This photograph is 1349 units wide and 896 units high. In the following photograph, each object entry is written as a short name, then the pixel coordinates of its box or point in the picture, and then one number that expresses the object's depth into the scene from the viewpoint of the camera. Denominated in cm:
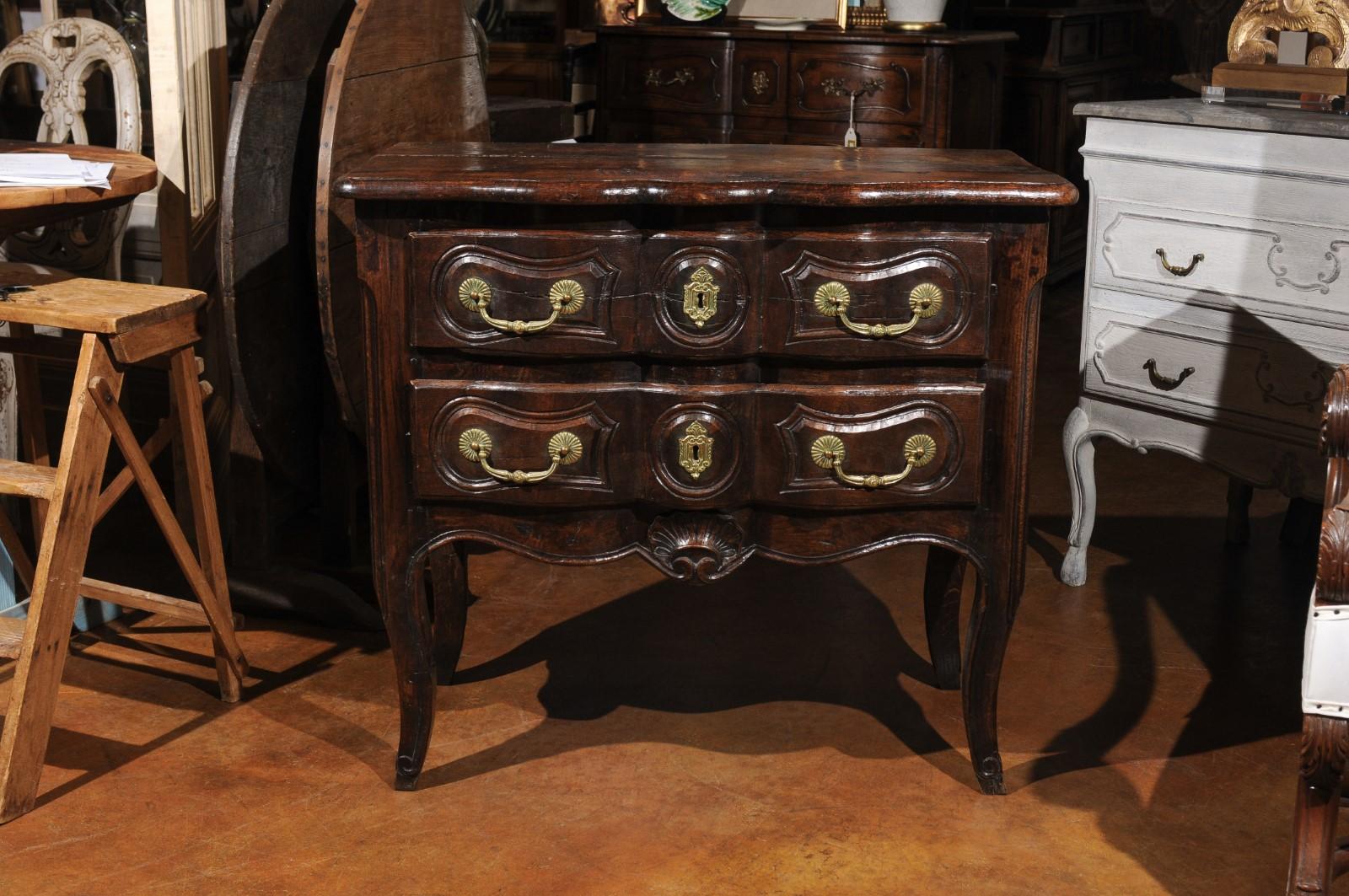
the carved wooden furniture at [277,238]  251
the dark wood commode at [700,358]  198
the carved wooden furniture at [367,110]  245
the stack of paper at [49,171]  240
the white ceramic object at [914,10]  480
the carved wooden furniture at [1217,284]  262
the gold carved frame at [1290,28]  287
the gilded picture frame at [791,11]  489
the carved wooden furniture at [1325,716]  173
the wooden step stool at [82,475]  218
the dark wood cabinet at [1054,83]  590
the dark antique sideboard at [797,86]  469
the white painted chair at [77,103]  305
